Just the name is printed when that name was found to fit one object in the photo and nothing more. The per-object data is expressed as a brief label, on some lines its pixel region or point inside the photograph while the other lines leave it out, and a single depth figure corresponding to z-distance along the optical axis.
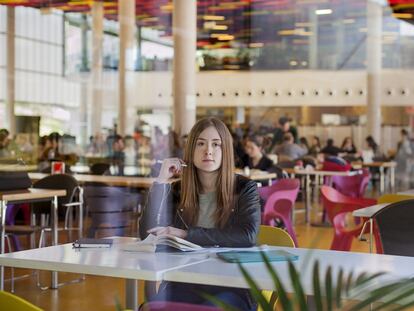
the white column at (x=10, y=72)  9.59
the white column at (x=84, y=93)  13.41
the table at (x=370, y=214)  4.41
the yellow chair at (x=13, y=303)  1.85
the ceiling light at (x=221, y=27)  14.41
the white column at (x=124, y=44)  13.23
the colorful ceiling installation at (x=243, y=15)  12.78
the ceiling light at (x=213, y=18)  13.70
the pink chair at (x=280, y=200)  6.72
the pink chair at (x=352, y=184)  9.20
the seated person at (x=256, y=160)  9.05
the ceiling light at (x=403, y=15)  13.27
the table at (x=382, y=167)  13.69
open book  2.87
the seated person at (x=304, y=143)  13.96
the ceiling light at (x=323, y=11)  14.66
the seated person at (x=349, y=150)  14.27
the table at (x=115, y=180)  7.83
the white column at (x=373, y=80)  14.64
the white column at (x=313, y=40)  14.86
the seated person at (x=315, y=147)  14.53
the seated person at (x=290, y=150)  12.59
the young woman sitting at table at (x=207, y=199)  3.07
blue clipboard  2.66
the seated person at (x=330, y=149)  14.81
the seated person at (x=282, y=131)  14.16
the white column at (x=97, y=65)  13.54
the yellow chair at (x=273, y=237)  3.35
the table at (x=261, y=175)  8.29
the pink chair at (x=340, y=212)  6.06
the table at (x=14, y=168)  6.48
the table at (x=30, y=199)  5.32
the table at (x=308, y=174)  10.29
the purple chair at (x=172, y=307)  1.98
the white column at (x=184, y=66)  12.03
